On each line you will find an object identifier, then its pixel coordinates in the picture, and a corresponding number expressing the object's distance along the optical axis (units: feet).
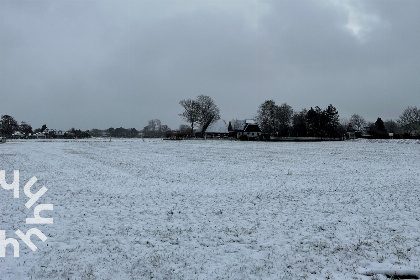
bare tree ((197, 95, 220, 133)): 400.69
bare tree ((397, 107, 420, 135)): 379.55
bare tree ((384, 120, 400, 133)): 569.68
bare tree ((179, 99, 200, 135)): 393.70
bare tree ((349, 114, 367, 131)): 584.52
